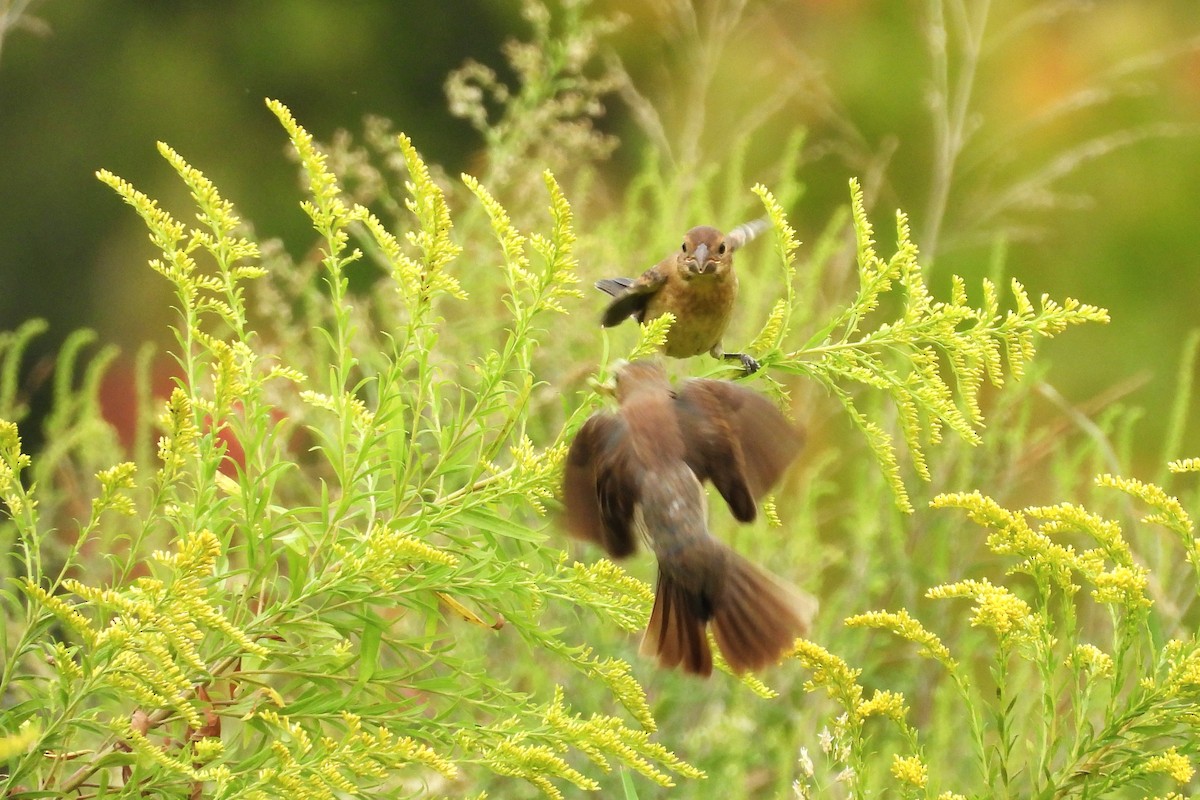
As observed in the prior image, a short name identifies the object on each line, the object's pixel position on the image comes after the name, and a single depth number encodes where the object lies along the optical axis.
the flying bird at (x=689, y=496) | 8.85
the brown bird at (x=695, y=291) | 9.08
